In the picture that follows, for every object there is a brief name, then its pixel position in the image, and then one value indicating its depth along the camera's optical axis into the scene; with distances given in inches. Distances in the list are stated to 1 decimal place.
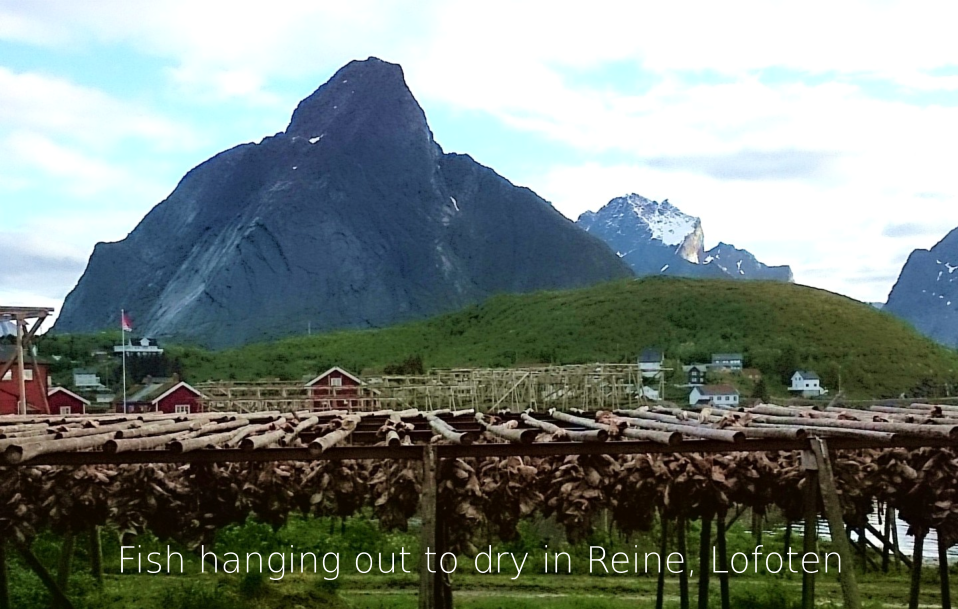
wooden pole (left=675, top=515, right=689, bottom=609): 354.0
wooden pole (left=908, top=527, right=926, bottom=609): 341.7
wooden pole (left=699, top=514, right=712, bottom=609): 358.0
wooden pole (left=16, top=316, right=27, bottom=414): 546.8
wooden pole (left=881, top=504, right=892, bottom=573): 459.3
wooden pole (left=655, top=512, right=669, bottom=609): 373.0
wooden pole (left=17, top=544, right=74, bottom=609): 303.0
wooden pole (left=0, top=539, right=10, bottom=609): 330.6
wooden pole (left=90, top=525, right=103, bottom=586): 443.8
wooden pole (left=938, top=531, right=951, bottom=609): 324.5
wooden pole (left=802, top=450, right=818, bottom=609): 222.5
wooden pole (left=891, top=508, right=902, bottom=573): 504.4
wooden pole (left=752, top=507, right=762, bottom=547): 498.0
